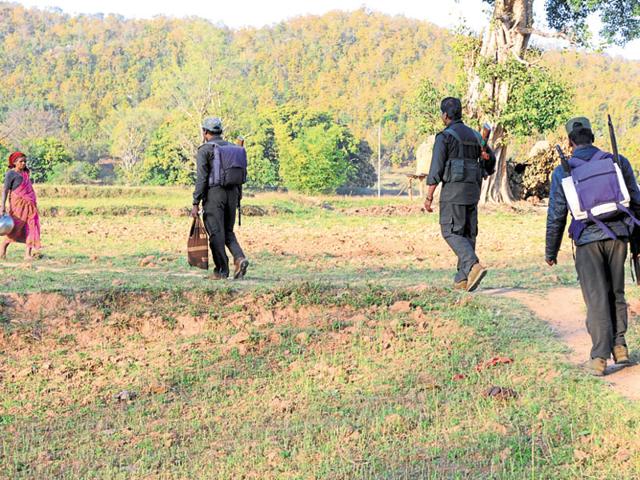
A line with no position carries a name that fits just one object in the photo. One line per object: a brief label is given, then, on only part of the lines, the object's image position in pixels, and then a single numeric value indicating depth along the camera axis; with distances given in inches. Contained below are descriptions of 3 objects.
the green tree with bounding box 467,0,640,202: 1035.3
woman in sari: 526.9
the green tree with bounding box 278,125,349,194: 1914.4
